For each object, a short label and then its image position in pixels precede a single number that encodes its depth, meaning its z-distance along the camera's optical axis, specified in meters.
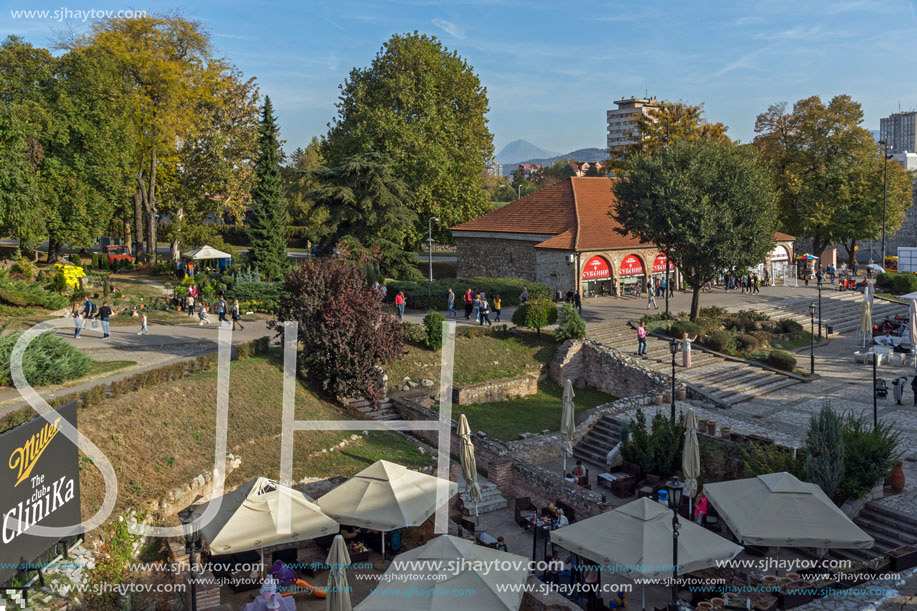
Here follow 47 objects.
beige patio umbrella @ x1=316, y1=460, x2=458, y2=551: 13.06
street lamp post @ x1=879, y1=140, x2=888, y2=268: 45.19
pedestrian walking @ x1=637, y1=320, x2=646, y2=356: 27.45
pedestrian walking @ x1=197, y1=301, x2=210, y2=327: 28.08
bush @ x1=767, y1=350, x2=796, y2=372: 27.88
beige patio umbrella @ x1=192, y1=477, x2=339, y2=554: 11.91
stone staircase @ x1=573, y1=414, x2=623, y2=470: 19.92
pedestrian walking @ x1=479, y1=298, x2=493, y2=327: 29.45
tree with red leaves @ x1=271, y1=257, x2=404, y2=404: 20.83
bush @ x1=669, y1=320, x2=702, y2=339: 29.28
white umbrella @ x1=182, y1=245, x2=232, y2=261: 37.81
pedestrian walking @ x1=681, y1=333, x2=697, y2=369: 26.92
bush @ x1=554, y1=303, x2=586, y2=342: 27.52
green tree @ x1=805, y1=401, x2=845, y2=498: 14.55
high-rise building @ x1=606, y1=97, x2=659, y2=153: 177.98
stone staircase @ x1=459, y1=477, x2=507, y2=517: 16.25
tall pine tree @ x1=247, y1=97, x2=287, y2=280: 37.16
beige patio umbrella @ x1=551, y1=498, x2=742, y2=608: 11.05
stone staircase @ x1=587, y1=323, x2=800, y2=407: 25.20
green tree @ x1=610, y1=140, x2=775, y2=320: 29.38
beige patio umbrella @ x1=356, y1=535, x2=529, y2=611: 9.91
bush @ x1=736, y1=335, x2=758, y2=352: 29.73
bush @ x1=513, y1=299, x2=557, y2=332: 28.33
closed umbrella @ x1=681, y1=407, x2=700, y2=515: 14.43
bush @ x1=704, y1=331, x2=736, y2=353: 28.75
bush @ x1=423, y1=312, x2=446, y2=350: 26.27
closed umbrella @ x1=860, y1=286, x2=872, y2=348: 31.14
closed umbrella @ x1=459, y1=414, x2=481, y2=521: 14.87
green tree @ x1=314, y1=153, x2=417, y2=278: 37.66
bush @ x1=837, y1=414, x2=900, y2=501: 14.74
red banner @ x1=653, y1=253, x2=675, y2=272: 39.53
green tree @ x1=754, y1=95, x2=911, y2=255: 49.19
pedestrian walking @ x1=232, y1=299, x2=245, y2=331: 26.94
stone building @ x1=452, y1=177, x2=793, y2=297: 36.59
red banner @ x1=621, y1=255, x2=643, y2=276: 38.28
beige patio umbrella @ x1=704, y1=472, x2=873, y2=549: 11.75
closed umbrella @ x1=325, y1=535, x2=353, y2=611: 9.77
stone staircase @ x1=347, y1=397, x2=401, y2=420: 20.98
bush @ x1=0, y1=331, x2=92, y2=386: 17.20
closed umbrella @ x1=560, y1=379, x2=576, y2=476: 18.00
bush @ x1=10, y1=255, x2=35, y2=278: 30.58
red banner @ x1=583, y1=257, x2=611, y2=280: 36.66
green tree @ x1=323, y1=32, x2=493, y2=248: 43.25
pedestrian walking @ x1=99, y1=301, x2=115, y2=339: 23.81
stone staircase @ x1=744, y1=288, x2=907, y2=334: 36.50
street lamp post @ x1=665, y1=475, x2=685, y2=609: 10.78
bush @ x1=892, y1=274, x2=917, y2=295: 46.00
